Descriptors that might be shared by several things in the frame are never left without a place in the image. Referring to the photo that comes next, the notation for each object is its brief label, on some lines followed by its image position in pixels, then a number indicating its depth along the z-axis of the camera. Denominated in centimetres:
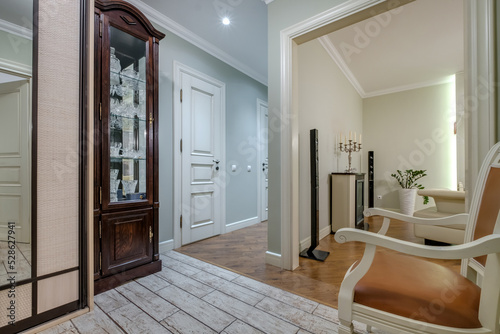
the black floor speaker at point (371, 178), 495
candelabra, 369
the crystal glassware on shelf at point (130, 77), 188
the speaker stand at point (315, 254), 222
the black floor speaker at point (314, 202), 223
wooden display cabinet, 161
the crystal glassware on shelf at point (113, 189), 170
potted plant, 443
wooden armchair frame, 62
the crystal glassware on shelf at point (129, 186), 183
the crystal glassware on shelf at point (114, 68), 178
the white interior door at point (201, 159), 266
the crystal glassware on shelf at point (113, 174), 174
